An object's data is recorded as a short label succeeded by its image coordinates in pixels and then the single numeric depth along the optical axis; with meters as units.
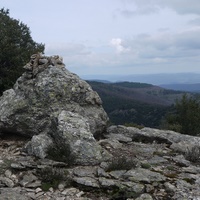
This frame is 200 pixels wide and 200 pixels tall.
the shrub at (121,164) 10.01
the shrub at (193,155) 12.16
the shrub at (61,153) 10.32
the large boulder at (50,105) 11.83
